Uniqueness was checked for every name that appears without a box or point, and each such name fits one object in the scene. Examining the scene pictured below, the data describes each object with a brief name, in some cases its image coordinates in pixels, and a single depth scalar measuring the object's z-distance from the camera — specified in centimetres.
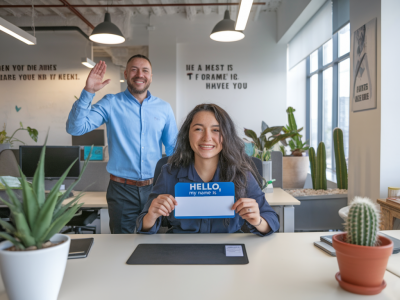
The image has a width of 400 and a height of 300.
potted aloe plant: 70
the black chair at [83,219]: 293
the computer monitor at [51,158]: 290
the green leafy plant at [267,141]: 348
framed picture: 270
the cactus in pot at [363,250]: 76
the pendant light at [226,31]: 390
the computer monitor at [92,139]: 582
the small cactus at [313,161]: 379
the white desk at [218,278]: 84
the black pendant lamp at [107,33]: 420
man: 223
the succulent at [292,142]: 475
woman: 143
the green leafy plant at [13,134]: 529
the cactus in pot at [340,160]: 340
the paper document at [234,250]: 113
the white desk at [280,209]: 234
